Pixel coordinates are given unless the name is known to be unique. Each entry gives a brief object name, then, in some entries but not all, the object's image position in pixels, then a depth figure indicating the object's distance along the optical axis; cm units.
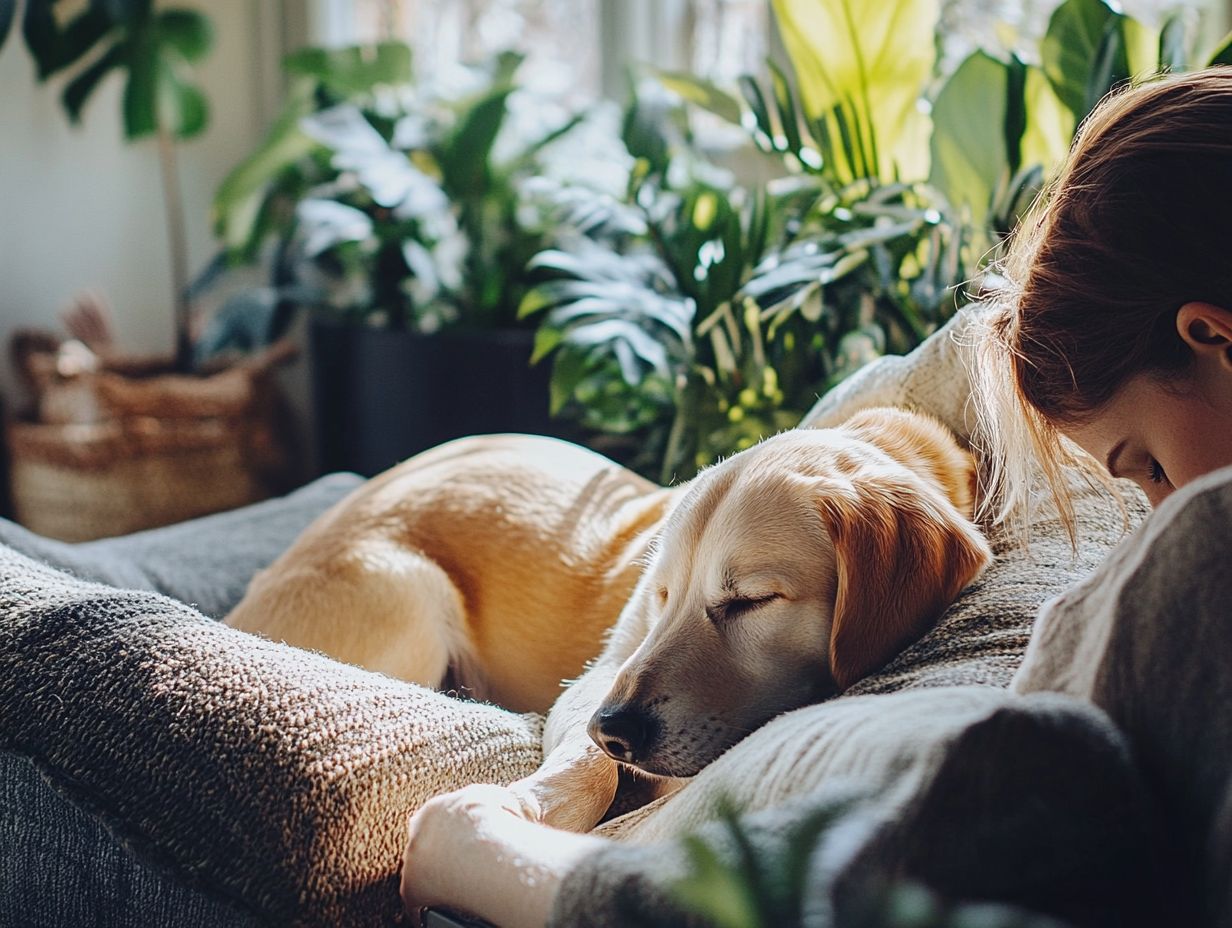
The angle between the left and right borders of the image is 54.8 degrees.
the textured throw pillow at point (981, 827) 59
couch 61
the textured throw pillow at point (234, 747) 87
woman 62
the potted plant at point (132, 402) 384
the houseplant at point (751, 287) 182
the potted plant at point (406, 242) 309
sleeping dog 105
